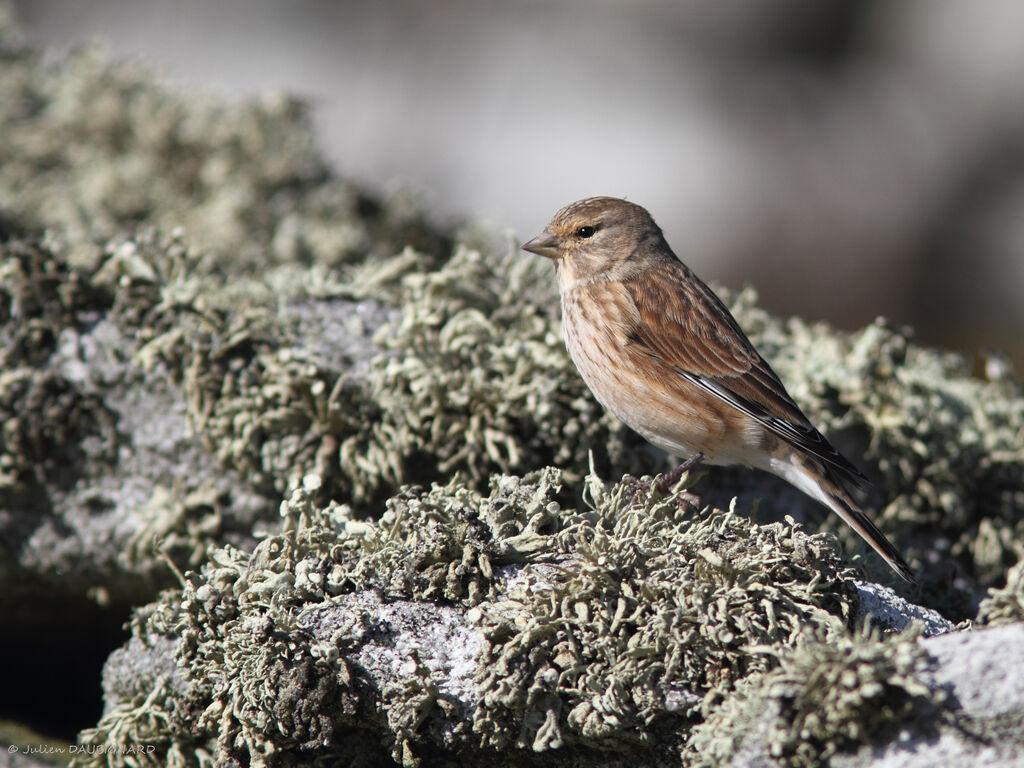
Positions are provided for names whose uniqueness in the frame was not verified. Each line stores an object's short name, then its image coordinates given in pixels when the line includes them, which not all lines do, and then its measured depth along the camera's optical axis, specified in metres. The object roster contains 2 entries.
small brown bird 7.81
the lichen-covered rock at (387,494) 5.59
